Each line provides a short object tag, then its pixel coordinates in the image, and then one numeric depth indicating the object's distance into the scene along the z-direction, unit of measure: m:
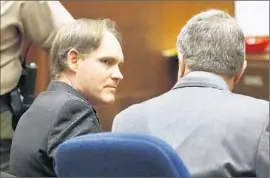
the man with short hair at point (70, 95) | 5.89
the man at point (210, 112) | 5.82
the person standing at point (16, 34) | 6.85
